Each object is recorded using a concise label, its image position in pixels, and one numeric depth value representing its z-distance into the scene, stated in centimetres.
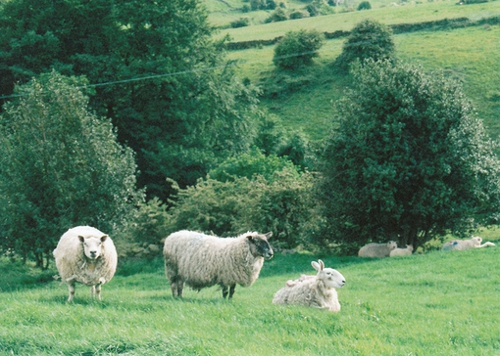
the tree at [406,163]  2962
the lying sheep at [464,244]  2948
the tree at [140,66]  4369
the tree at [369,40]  6469
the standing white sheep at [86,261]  1628
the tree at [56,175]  2803
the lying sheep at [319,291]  1524
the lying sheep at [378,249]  2992
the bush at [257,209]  3212
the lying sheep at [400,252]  2931
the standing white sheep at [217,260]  1647
